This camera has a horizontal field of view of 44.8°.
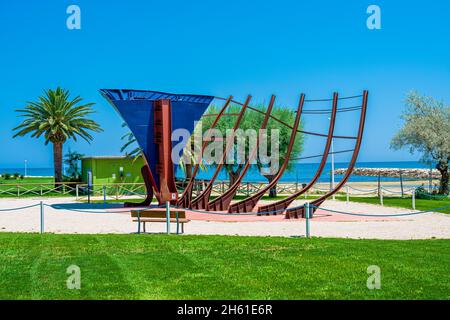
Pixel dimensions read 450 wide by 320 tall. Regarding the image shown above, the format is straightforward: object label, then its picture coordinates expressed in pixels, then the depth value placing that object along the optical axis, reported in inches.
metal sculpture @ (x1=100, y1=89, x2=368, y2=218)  895.6
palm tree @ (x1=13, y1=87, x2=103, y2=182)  1646.2
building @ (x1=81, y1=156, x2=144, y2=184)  1660.9
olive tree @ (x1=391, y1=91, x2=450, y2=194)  1268.5
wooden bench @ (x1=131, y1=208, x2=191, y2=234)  598.8
